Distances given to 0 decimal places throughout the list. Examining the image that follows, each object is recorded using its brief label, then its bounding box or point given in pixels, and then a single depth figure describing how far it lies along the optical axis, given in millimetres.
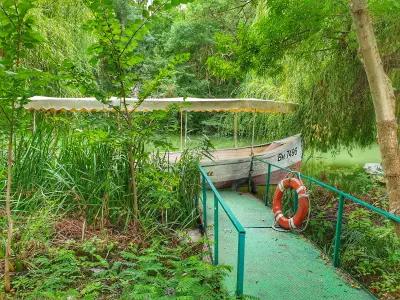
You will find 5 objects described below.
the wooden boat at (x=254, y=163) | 8117
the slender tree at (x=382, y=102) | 4145
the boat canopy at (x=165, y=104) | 7930
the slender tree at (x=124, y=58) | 3520
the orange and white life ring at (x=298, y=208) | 5191
